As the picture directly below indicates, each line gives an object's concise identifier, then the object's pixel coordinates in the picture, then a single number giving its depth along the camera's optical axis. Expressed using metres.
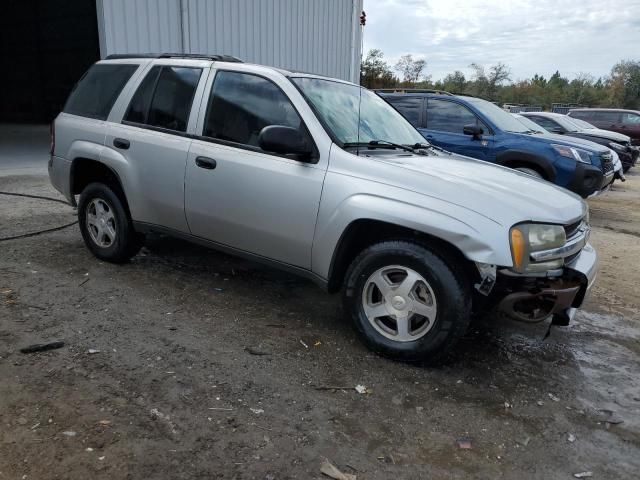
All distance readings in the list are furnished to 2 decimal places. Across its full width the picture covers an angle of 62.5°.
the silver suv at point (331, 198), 3.09
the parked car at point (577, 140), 8.59
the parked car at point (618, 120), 19.31
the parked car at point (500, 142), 7.62
